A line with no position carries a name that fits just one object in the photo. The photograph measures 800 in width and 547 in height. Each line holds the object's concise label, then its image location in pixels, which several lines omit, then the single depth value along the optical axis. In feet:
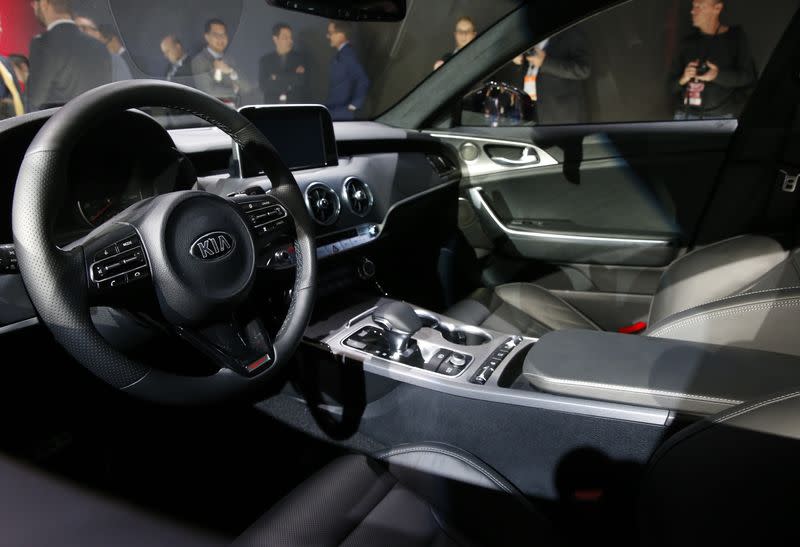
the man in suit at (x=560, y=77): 8.39
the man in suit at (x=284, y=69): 19.51
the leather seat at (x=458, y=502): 2.41
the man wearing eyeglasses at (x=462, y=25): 14.41
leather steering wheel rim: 2.83
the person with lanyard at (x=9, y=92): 4.61
